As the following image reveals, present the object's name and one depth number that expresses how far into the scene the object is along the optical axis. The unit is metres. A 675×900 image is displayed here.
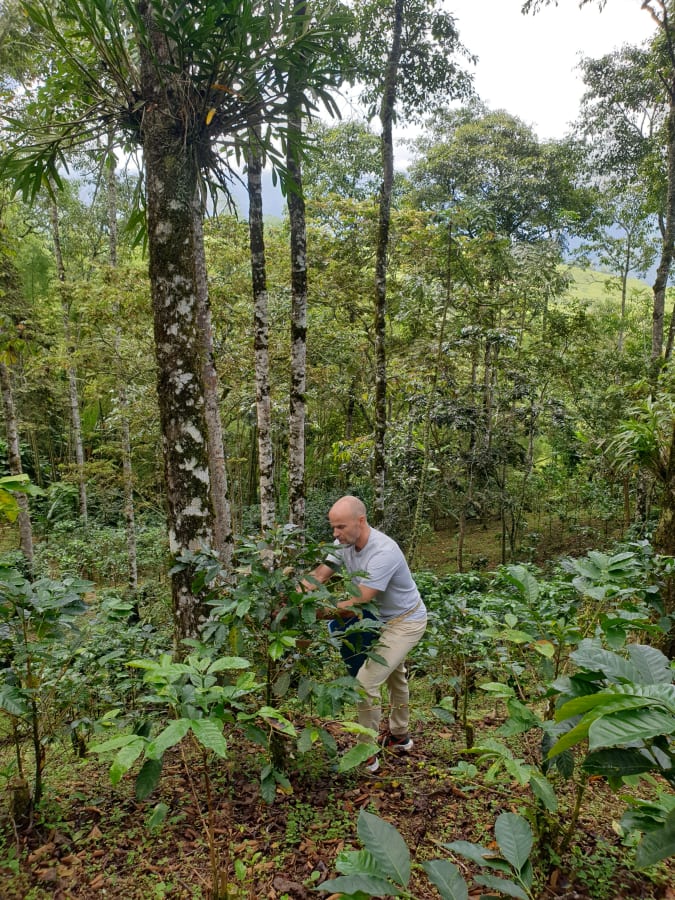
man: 2.73
